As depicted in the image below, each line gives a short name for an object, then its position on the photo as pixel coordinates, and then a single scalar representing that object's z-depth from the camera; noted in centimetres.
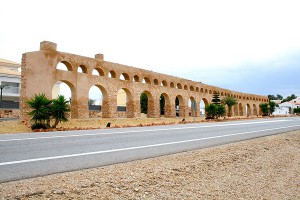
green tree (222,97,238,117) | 4706
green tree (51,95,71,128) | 1683
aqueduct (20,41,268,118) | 2152
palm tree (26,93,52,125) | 1625
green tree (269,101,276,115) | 5972
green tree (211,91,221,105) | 4491
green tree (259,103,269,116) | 5712
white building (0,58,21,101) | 3628
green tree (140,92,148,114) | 5569
